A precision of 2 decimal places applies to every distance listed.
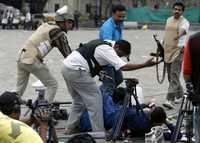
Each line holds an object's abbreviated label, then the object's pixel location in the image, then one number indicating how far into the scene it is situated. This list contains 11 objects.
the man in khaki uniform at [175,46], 19.07
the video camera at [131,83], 13.67
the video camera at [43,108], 9.73
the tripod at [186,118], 12.59
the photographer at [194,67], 11.06
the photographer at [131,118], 14.32
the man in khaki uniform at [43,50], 15.72
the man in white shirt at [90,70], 14.11
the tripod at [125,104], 13.75
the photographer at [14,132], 7.56
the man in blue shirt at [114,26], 17.39
